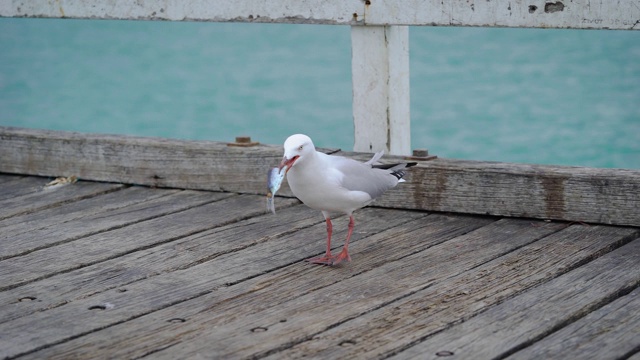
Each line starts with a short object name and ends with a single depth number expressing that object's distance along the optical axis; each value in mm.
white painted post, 5969
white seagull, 4668
